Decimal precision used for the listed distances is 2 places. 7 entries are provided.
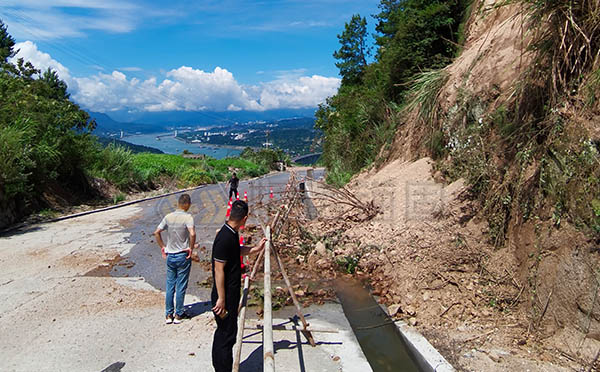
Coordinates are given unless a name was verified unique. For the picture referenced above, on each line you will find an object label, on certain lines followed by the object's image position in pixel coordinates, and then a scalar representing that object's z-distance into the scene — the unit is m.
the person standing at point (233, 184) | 18.03
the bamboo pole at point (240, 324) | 3.58
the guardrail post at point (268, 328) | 2.94
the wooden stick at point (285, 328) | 5.46
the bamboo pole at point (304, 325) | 5.19
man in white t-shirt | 5.89
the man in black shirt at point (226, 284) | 4.04
